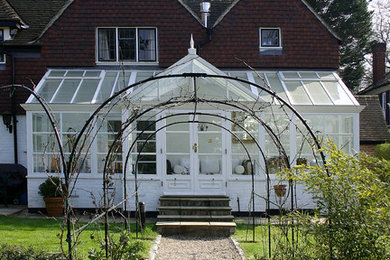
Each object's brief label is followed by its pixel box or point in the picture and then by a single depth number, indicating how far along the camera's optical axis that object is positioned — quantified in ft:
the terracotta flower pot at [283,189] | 36.32
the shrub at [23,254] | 19.48
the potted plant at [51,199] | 36.45
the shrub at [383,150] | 50.96
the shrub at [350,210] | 14.14
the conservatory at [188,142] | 37.45
